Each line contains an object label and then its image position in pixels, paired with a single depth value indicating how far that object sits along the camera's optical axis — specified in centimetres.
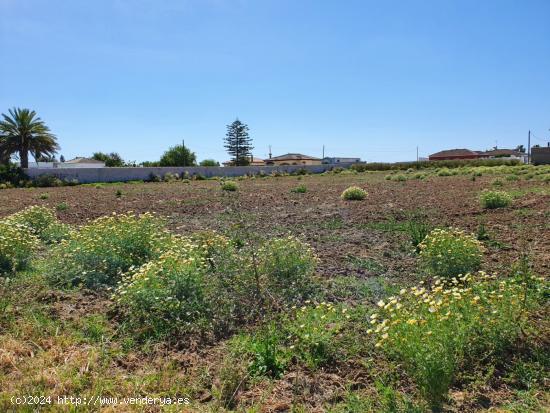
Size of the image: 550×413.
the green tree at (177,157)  6155
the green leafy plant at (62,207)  1380
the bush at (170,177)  3822
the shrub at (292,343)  341
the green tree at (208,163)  6810
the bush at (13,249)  573
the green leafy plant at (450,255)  518
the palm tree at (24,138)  3788
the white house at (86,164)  5780
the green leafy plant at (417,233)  685
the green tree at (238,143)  6806
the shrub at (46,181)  3249
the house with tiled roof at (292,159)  9125
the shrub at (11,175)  3206
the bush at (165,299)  409
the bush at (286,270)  479
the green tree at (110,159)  6664
